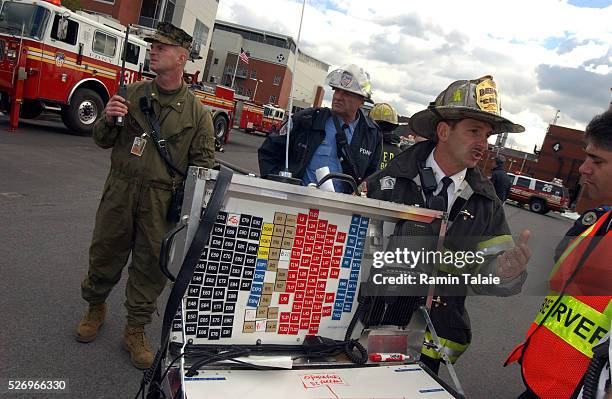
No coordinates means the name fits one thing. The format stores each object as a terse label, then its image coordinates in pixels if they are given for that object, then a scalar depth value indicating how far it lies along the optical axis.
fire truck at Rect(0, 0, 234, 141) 9.78
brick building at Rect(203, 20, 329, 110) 60.12
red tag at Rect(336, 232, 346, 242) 1.69
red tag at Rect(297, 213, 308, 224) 1.60
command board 1.50
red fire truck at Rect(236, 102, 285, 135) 29.25
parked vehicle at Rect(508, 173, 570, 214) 24.91
